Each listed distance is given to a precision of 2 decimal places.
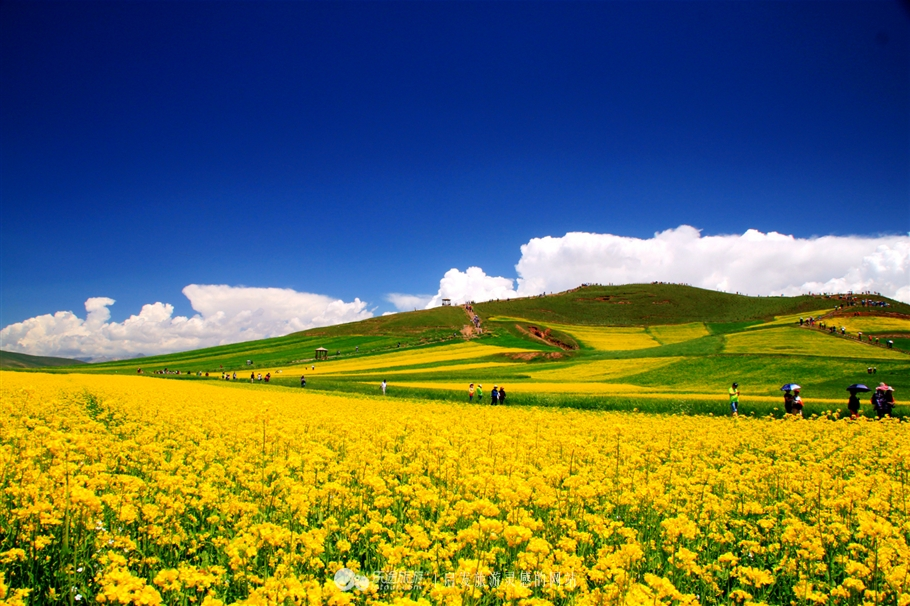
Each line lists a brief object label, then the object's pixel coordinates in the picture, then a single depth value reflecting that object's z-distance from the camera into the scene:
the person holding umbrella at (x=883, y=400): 18.88
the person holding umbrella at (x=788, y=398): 20.06
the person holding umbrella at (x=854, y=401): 19.31
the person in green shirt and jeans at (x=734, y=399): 21.71
